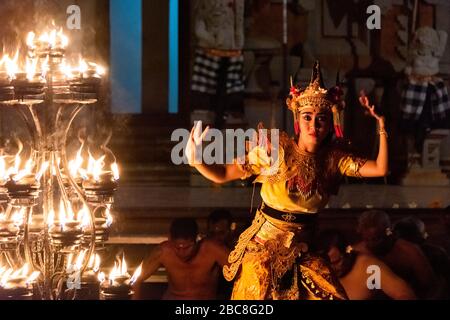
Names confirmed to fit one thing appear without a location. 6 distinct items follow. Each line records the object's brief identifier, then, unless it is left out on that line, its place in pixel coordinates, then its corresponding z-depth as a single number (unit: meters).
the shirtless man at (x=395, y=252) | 10.32
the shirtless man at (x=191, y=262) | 10.00
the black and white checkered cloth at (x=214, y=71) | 14.34
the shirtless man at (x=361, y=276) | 9.66
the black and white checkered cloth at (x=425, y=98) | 14.72
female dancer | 8.09
